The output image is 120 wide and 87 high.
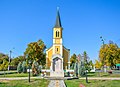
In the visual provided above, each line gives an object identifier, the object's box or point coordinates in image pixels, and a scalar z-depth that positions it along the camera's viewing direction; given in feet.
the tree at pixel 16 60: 115.67
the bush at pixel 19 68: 69.78
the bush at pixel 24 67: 69.89
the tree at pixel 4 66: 58.99
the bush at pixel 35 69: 54.92
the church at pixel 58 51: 67.78
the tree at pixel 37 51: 82.35
